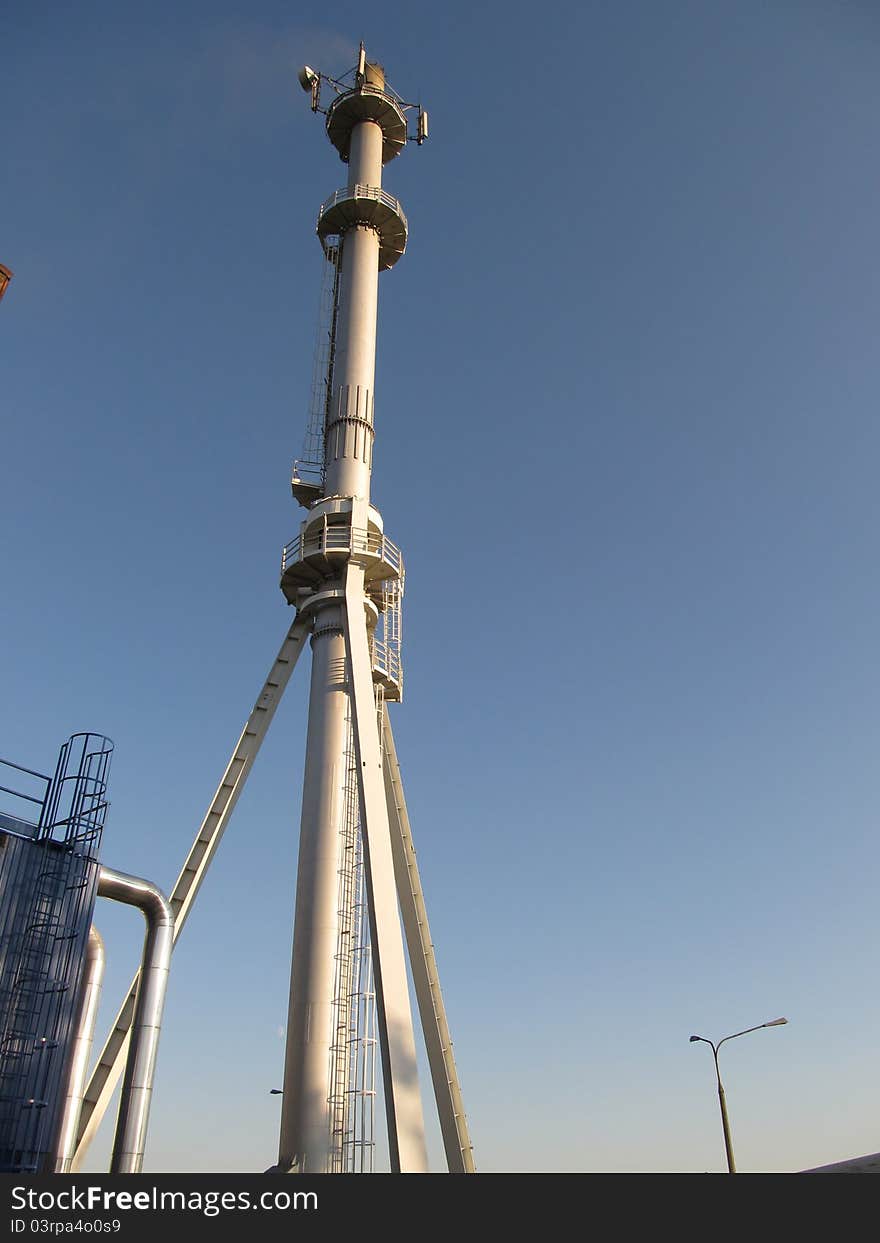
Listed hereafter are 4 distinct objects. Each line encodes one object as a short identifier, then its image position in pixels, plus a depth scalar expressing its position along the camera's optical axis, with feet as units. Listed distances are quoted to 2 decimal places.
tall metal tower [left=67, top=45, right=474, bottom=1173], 79.82
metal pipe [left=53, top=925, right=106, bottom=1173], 72.43
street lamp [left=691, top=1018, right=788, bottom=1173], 93.50
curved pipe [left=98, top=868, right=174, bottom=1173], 65.72
